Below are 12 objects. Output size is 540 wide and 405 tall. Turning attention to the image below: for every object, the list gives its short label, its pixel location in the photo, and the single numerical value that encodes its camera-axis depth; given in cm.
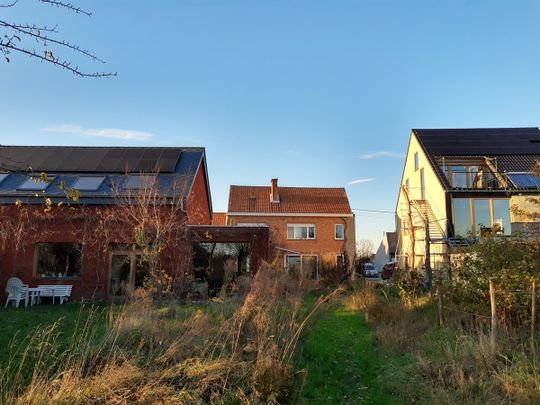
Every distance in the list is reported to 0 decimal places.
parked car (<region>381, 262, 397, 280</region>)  3359
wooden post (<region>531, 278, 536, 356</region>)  686
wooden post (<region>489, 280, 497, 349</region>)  658
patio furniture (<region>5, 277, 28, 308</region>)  1566
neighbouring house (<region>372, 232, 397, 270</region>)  5588
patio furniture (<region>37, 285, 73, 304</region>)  1639
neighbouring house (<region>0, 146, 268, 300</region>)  1761
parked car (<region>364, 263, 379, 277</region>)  4063
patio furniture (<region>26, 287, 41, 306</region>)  1591
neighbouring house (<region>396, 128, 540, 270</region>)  2375
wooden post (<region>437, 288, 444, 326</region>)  888
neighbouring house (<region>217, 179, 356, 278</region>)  3338
